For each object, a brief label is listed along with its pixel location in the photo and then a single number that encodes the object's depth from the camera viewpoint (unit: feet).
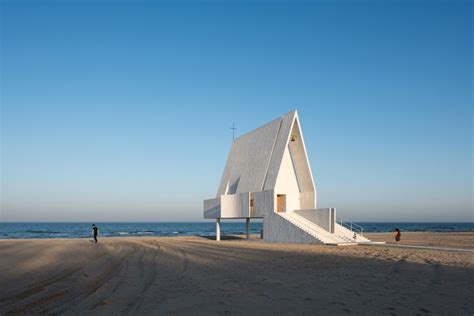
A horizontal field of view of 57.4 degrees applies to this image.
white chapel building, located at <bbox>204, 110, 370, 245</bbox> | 72.90
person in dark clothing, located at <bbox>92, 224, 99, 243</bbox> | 90.45
